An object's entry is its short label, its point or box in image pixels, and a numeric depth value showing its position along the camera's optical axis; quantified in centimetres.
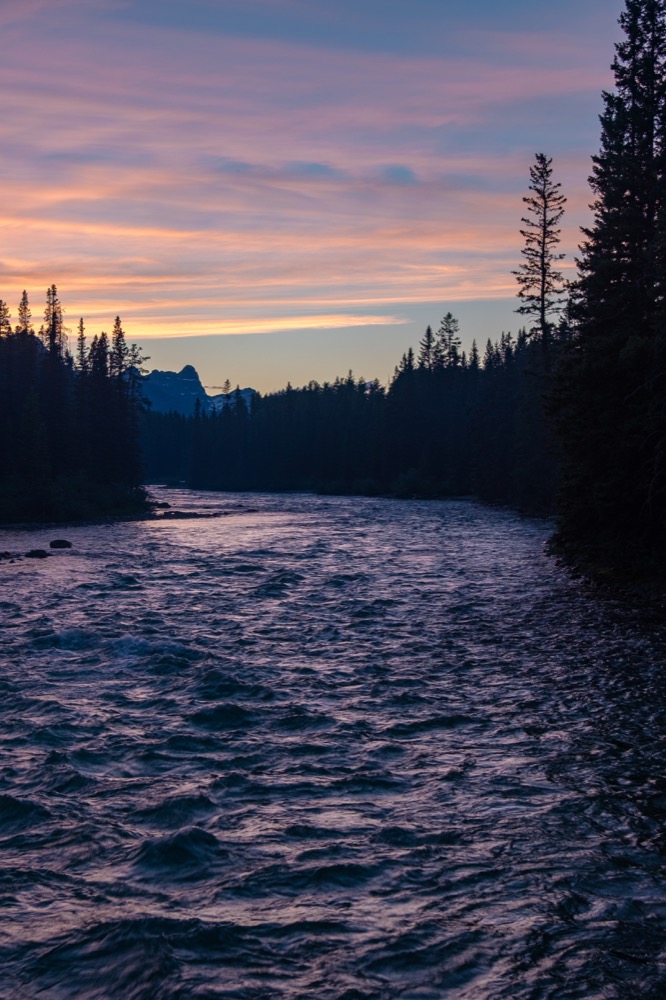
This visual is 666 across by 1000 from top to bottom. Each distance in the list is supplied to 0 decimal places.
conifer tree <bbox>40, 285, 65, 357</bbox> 10544
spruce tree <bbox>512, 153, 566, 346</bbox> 5172
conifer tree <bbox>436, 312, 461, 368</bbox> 14362
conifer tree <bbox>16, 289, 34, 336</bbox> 11274
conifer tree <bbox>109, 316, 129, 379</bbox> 9250
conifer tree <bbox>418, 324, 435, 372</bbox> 14862
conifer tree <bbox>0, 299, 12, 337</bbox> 9744
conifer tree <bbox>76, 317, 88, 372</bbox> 11134
